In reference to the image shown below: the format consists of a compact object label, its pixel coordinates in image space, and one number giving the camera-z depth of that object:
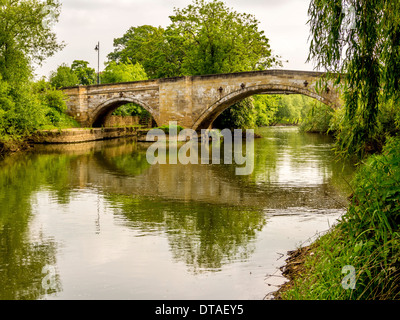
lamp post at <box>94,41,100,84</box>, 36.59
